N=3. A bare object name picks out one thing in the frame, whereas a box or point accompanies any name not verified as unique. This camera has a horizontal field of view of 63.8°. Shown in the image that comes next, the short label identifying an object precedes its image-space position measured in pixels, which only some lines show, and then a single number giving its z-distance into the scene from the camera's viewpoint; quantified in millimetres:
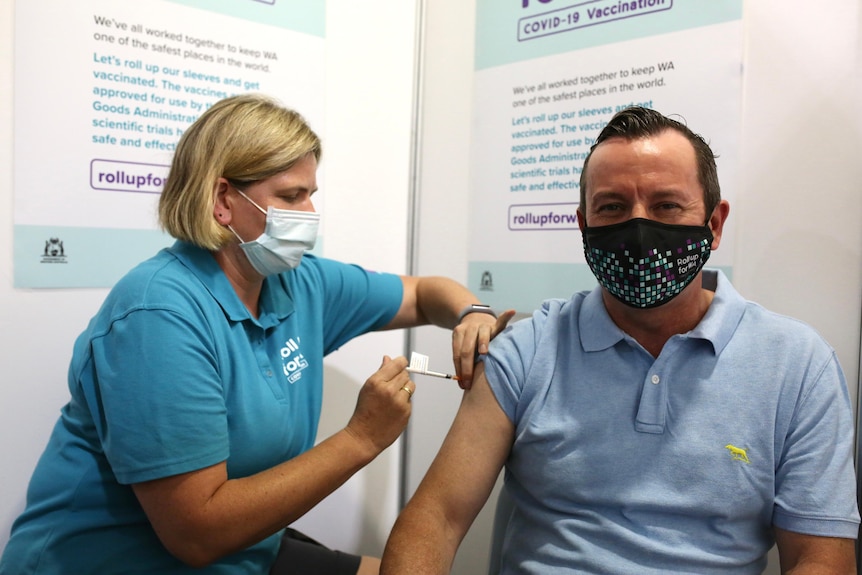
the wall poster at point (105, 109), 1739
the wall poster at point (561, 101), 1788
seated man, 1220
